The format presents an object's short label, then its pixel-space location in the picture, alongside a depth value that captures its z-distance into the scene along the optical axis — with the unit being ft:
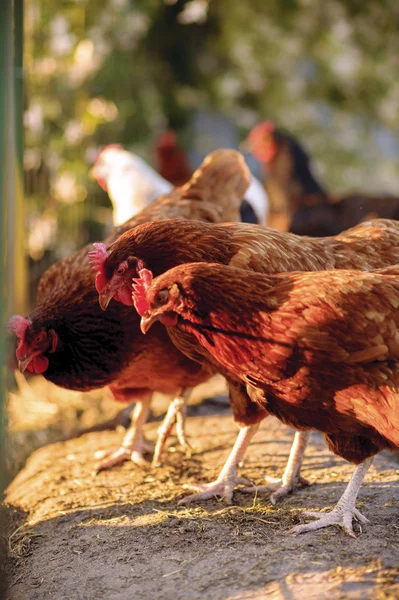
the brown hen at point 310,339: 6.55
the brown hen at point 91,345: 8.93
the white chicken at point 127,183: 15.65
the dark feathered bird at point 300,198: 17.47
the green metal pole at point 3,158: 6.48
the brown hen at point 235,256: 8.06
